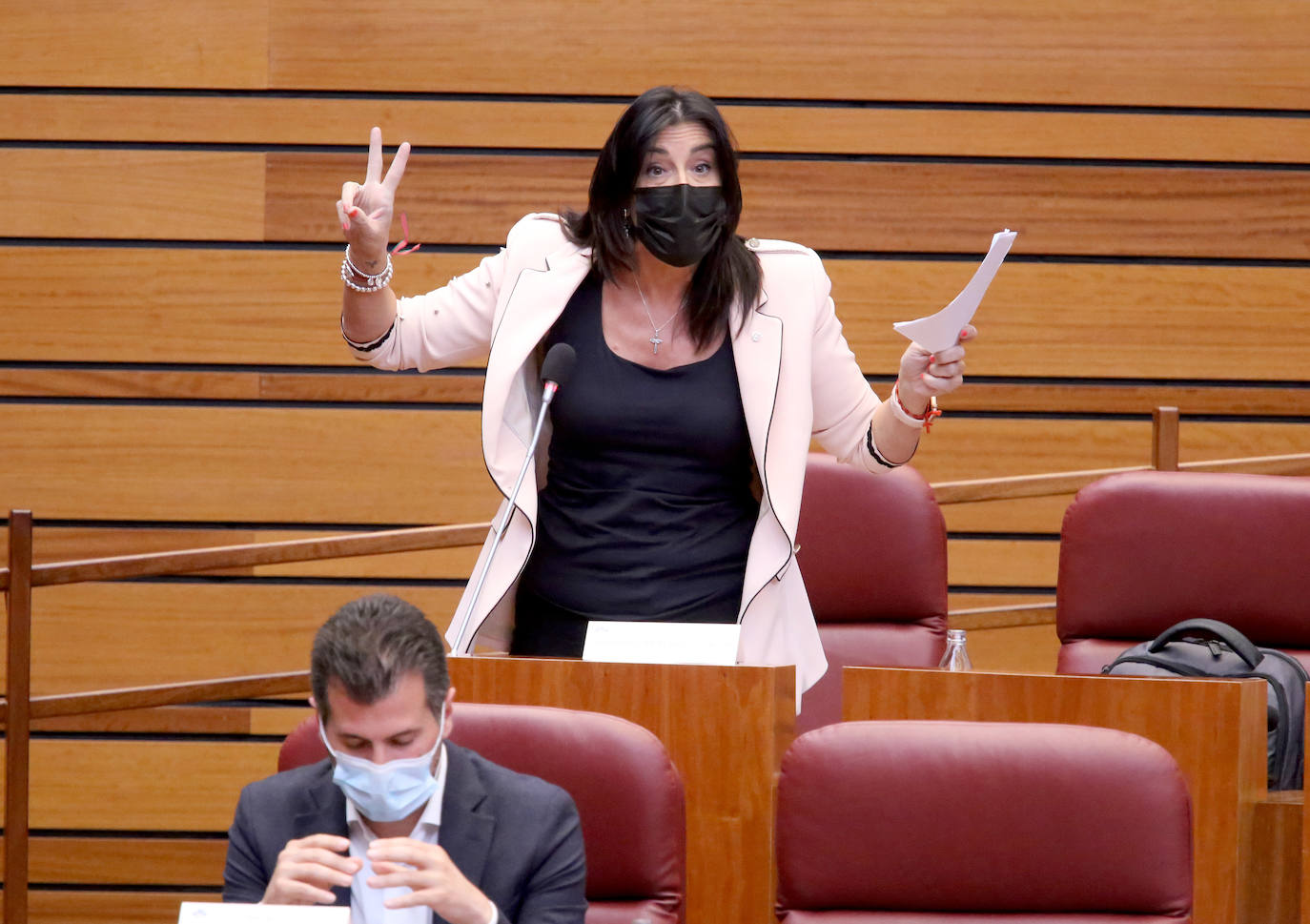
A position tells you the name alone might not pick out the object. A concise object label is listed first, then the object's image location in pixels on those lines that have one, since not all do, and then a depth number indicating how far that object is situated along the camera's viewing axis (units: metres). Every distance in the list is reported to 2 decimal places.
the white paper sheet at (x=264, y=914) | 14.05
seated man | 14.27
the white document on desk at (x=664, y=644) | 14.64
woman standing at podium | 14.89
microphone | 14.84
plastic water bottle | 14.99
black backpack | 15.01
